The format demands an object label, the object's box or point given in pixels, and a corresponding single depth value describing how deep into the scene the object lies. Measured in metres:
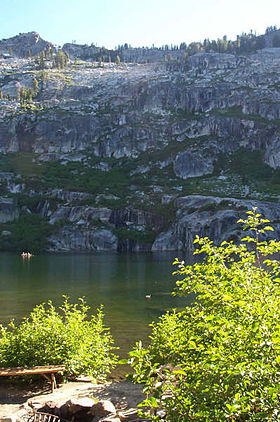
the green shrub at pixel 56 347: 14.70
